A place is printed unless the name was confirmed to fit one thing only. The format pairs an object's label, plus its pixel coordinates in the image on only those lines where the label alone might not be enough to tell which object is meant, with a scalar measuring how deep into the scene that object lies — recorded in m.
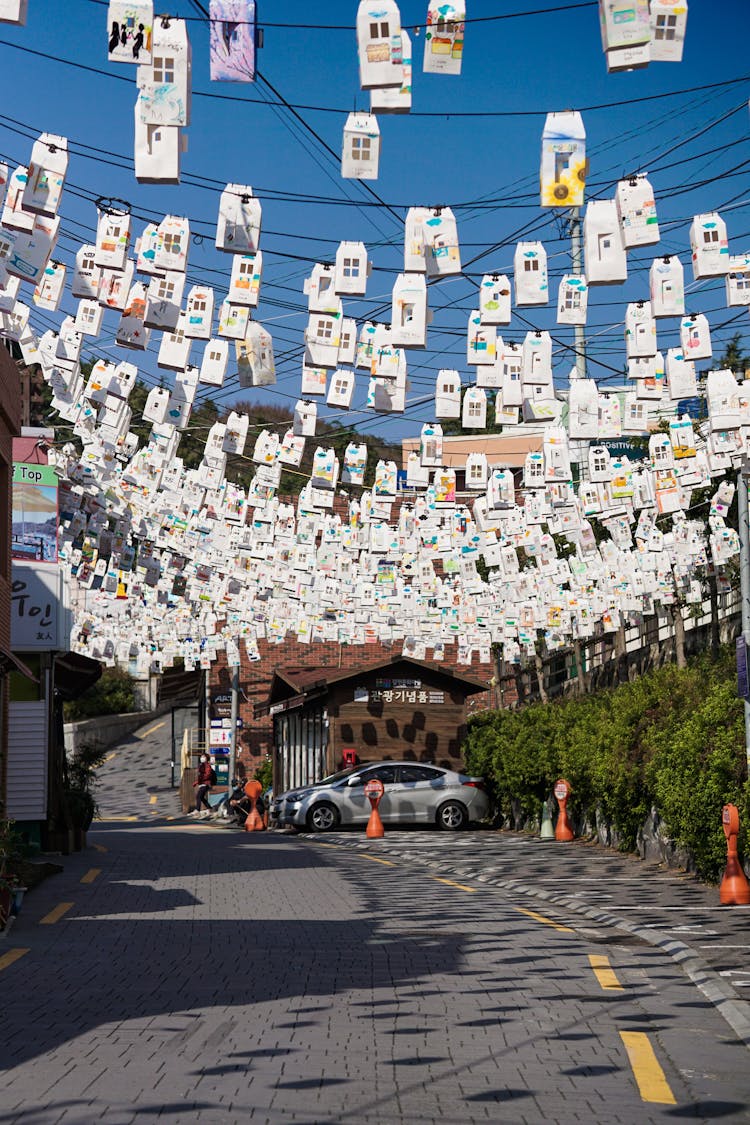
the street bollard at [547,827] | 29.88
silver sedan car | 33.88
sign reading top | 25.61
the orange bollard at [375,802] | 31.58
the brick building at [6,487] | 22.81
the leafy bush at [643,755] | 18.00
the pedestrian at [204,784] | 46.12
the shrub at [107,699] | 75.25
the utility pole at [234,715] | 50.50
